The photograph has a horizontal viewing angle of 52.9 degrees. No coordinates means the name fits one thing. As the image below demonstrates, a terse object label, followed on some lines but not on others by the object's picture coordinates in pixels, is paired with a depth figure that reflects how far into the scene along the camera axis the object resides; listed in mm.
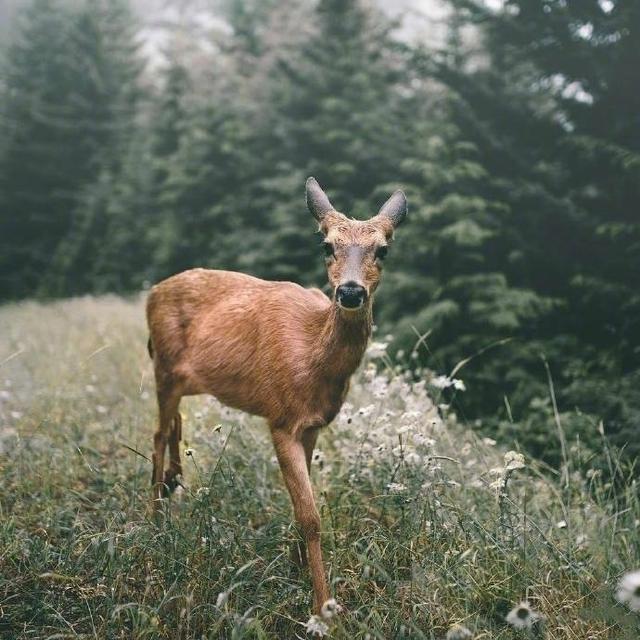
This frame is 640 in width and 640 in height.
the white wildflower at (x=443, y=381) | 3620
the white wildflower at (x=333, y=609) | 2303
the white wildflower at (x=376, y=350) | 4246
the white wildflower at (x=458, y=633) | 2195
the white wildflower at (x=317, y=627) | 2381
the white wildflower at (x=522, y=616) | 2101
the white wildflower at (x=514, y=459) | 2877
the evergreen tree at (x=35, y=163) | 21578
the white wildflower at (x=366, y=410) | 3487
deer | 3010
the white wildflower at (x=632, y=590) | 1768
